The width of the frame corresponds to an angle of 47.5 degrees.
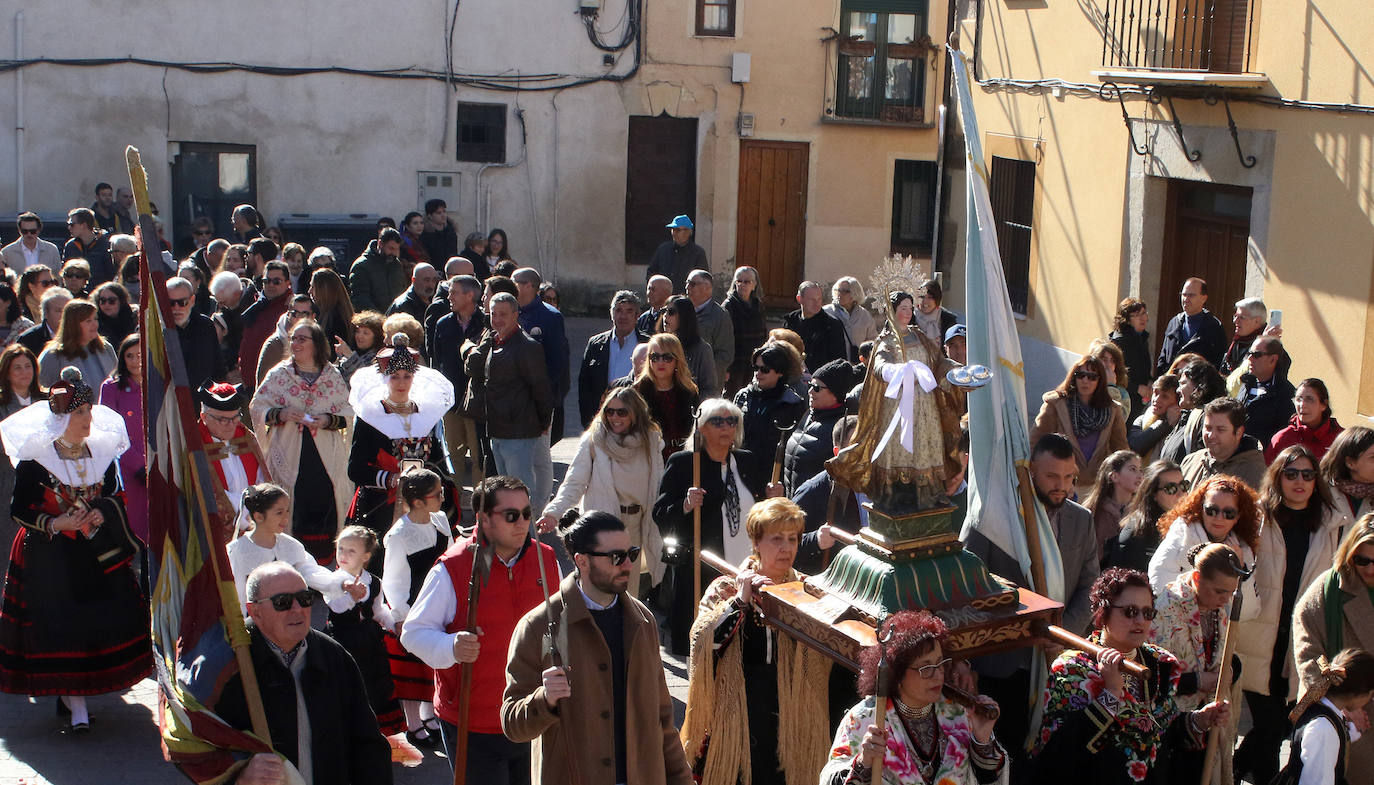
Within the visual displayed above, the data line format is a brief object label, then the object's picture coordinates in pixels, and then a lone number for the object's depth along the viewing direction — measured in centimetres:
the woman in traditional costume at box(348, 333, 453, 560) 805
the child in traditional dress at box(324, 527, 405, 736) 686
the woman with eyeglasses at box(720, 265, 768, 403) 1227
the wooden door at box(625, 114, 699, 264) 2183
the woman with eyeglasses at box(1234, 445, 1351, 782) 680
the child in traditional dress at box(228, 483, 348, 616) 671
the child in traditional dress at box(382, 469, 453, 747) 684
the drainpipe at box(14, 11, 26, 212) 2009
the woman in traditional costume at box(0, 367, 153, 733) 726
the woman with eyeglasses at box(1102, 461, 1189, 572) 692
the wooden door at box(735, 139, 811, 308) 2181
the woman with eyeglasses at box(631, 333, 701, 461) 867
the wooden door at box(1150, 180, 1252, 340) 1314
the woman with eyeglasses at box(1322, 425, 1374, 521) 702
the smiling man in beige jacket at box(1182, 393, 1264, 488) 763
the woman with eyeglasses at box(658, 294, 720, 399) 1026
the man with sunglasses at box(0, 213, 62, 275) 1503
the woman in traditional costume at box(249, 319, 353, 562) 875
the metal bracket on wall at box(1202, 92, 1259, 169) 1231
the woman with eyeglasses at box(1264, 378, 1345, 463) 838
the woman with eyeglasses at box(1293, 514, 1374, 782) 591
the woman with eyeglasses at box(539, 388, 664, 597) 782
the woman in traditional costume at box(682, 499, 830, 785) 520
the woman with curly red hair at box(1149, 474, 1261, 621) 629
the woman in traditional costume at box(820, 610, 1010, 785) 412
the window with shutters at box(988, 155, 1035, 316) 1608
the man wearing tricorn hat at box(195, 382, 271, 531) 789
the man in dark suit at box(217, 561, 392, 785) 455
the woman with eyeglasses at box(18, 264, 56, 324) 1195
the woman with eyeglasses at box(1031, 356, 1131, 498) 877
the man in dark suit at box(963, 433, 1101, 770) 614
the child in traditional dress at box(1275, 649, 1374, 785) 531
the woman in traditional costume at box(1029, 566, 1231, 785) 497
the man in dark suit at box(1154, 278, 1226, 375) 1132
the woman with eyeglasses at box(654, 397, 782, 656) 736
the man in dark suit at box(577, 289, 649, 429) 1059
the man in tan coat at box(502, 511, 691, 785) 470
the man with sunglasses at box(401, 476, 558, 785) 539
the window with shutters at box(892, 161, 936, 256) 2209
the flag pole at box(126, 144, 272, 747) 393
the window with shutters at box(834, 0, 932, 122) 2161
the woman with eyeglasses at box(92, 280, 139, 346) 1087
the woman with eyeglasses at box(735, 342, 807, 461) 830
